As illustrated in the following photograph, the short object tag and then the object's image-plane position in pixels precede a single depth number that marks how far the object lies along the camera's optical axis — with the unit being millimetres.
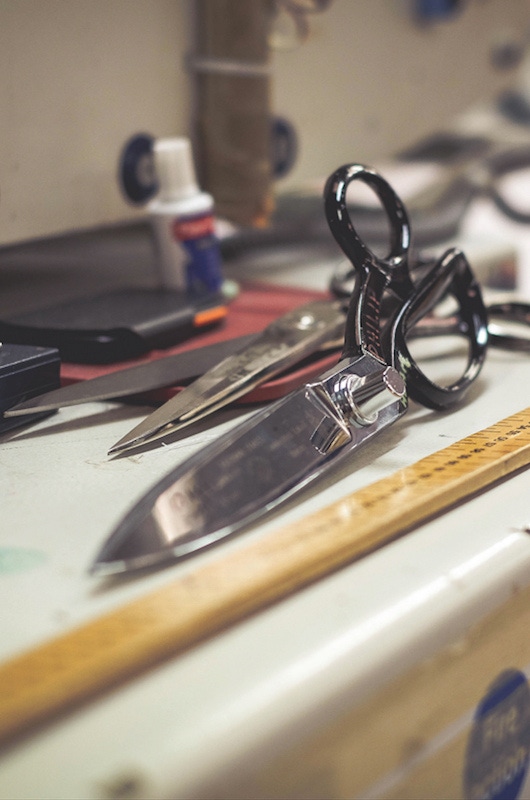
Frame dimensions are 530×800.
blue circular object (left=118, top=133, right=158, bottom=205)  613
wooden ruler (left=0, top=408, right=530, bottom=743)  228
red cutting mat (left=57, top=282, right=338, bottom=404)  427
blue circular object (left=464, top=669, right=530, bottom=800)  303
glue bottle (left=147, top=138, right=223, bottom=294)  568
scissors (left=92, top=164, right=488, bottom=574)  284
